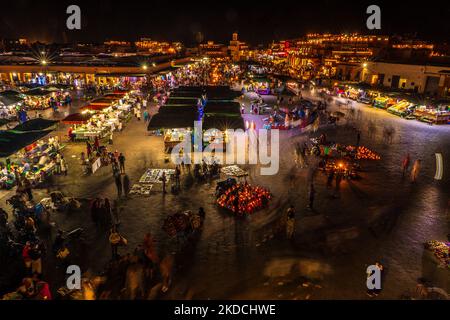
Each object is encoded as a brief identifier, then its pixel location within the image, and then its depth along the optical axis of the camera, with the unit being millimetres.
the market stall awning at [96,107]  24547
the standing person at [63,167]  16983
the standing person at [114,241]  9625
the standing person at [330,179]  15359
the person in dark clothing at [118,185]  14297
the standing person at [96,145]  19609
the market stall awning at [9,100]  24956
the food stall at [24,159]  14706
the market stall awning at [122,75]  42250
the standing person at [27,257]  8797
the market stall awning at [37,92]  30206
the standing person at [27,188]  13855
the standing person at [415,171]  16141
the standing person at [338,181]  15133
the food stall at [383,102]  34731
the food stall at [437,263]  9047
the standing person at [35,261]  8784
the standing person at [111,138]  21828
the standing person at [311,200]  13070
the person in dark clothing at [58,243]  10195
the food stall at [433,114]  28875
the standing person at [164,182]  14469
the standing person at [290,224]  10789
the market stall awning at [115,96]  28875
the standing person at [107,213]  11648
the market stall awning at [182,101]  27422
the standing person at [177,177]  15133
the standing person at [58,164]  17031
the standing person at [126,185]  14500
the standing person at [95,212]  11672
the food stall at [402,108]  31203
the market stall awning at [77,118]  21000
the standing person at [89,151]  18900
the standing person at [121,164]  16595
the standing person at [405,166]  16922
